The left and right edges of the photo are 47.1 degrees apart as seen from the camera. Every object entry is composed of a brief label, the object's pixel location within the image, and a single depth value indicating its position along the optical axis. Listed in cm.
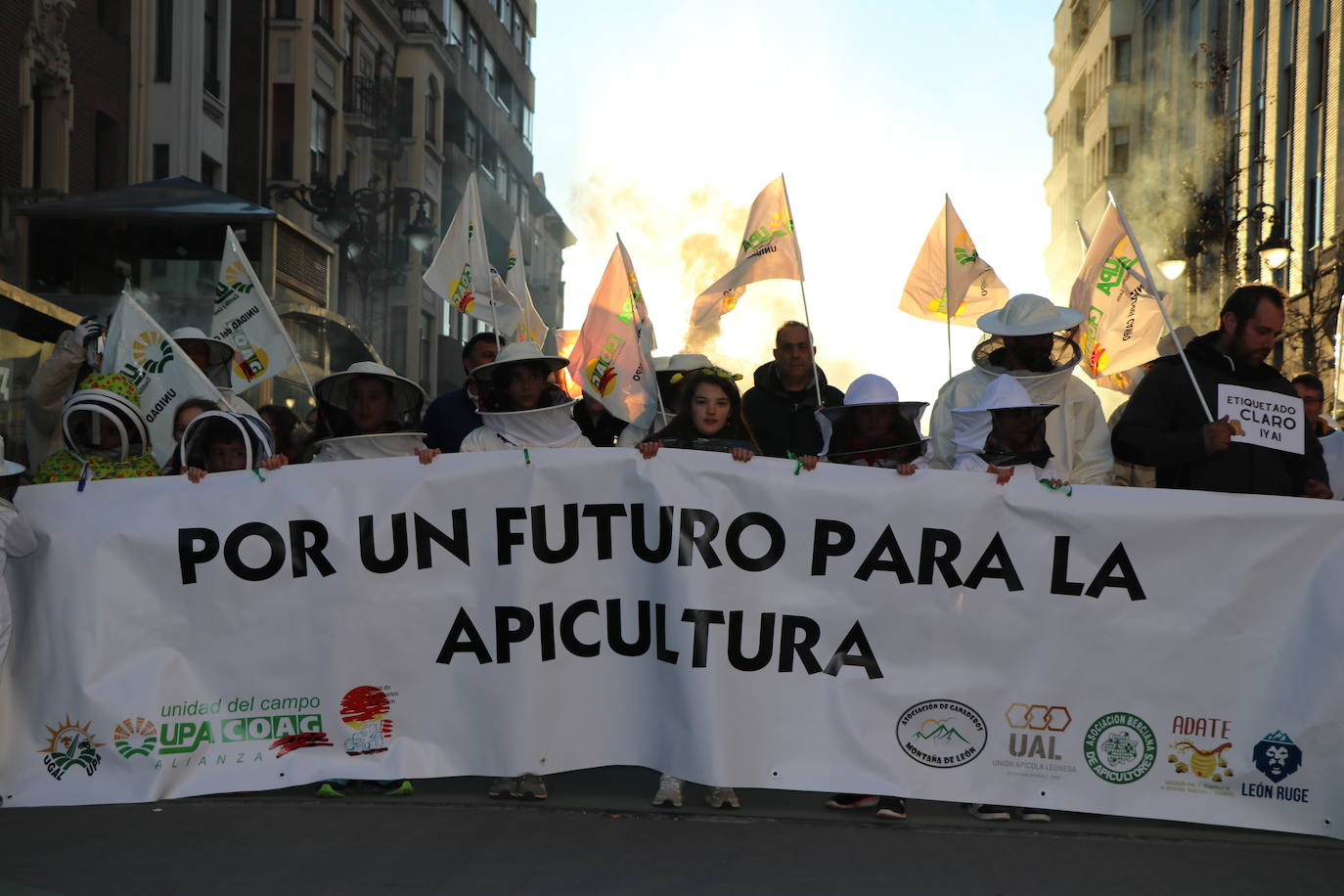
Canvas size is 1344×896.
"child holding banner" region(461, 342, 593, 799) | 697
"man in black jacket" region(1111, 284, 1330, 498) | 652
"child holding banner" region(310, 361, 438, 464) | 698
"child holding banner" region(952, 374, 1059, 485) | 638
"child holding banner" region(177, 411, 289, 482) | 660
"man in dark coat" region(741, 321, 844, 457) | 784
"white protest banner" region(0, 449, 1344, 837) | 599
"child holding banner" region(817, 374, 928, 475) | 663
